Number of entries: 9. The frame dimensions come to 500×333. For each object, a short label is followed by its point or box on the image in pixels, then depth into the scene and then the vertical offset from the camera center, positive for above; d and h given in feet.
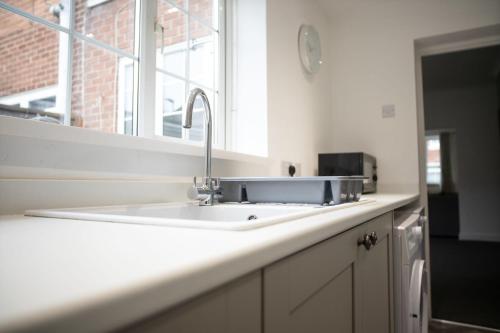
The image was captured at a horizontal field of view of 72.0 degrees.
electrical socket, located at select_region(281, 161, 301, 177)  6.60 +0.27
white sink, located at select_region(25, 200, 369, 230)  1.79 -0.25
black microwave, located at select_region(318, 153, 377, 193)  6.76 +0.31
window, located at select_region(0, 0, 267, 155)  3.70 +1.57
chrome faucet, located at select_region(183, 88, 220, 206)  3.71 -0.01
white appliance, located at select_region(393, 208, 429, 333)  4.07 -1.23
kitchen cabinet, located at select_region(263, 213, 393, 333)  1.55 -0.64
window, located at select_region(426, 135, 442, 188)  19.89 +1.21
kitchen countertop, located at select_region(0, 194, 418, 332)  0.73 -0.26
